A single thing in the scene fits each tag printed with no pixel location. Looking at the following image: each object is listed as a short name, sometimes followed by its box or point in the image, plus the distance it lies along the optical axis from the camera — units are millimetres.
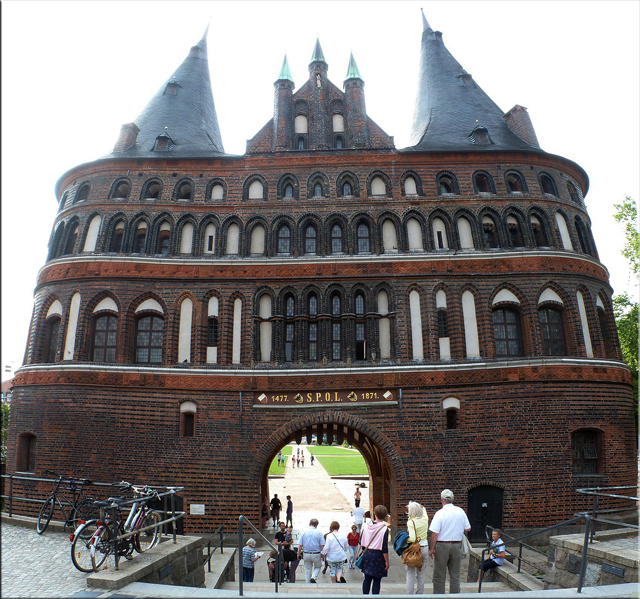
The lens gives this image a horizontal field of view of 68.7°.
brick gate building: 13836
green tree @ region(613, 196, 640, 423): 20969
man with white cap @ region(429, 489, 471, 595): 7242
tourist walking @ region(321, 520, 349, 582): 10359
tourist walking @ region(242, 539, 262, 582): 9946
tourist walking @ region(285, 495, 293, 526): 16961
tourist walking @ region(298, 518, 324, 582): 10375
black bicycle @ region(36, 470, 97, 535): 11227
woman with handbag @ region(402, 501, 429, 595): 7312
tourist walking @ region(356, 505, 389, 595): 7164
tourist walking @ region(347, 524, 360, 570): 12047
